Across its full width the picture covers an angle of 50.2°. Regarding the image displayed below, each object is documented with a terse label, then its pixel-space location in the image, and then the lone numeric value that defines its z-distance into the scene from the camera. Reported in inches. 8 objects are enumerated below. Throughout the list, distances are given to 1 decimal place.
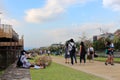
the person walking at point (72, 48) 408.9
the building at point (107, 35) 1510.9
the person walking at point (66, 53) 434.4
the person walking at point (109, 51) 379.7
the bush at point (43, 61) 358.0
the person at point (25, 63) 334.7
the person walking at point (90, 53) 473.4
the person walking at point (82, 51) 422.8
